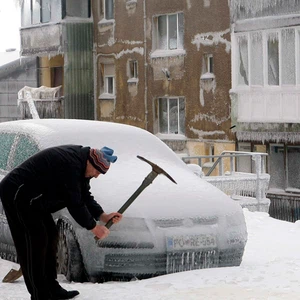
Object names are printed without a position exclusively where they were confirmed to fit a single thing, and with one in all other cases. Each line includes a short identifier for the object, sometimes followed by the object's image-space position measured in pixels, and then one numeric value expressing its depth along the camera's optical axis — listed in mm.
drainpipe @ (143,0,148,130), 32812
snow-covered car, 8719
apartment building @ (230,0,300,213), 26484
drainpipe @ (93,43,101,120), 35750
